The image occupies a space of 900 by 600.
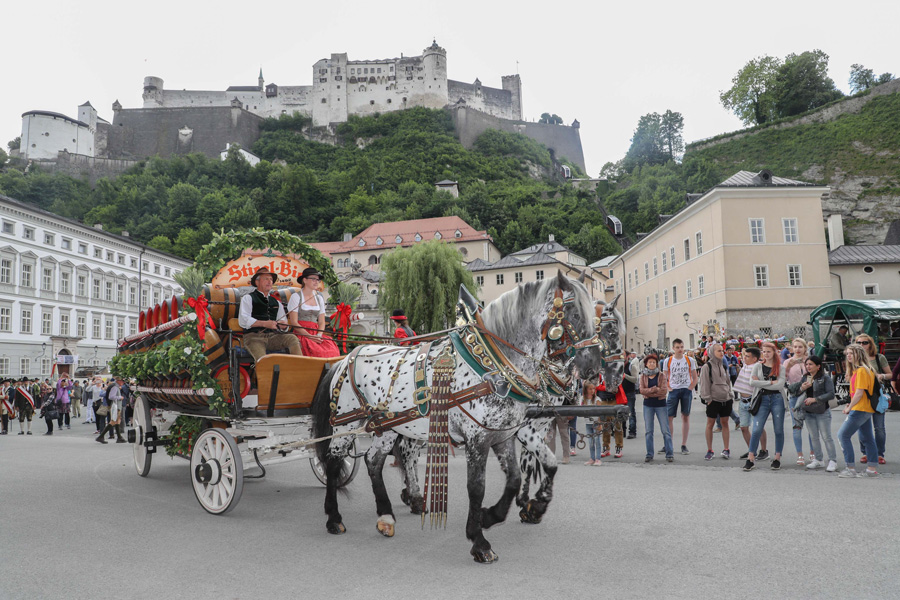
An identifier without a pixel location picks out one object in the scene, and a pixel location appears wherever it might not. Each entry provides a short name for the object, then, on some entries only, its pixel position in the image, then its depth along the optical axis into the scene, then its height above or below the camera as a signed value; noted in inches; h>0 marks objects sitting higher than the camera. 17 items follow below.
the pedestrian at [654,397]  402.3 -26.2
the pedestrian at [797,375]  360.3 -13.9
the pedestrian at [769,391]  361.4 -22.0
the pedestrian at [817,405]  340.4 -29.0
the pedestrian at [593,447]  393.0 -55.4
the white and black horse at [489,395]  197.8 -7.9
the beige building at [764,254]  1363.2 +213.0
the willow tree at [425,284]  1444.4 +183.4
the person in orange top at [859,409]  322.7 -30.2
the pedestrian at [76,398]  1065.6 -38.4
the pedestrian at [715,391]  396.5 -22.9
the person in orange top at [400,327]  405.4 +25.7
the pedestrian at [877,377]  352.8 -17.5
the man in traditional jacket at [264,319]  277.9 +22.3
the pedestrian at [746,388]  380.8 -20.7
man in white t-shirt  426.0 -18.3
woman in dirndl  291.0 +25.2
